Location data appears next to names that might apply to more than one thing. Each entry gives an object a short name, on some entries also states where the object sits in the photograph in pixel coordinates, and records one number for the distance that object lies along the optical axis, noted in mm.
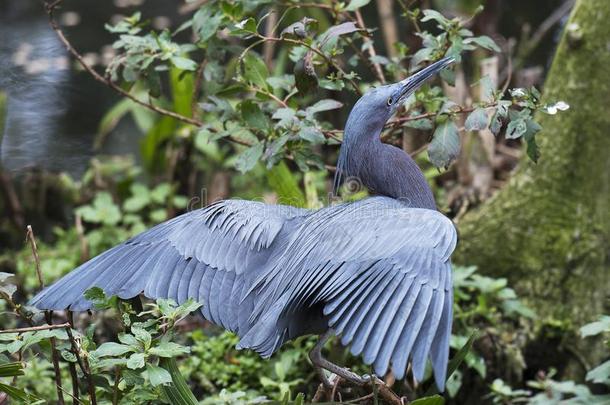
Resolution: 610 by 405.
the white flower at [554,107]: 6773
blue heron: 5750
